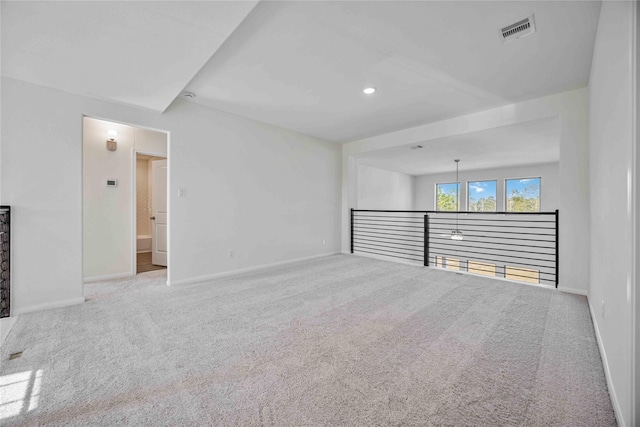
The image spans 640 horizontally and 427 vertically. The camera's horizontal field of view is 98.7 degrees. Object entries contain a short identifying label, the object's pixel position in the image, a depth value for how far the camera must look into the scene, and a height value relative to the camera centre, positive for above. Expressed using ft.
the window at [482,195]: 29.66 +1.78
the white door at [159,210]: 16.01 -0.01
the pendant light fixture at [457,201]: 24.86 +1.21
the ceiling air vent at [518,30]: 7.17 +4.95
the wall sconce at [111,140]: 13.29 +3.40
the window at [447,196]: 32.50 +1.84
